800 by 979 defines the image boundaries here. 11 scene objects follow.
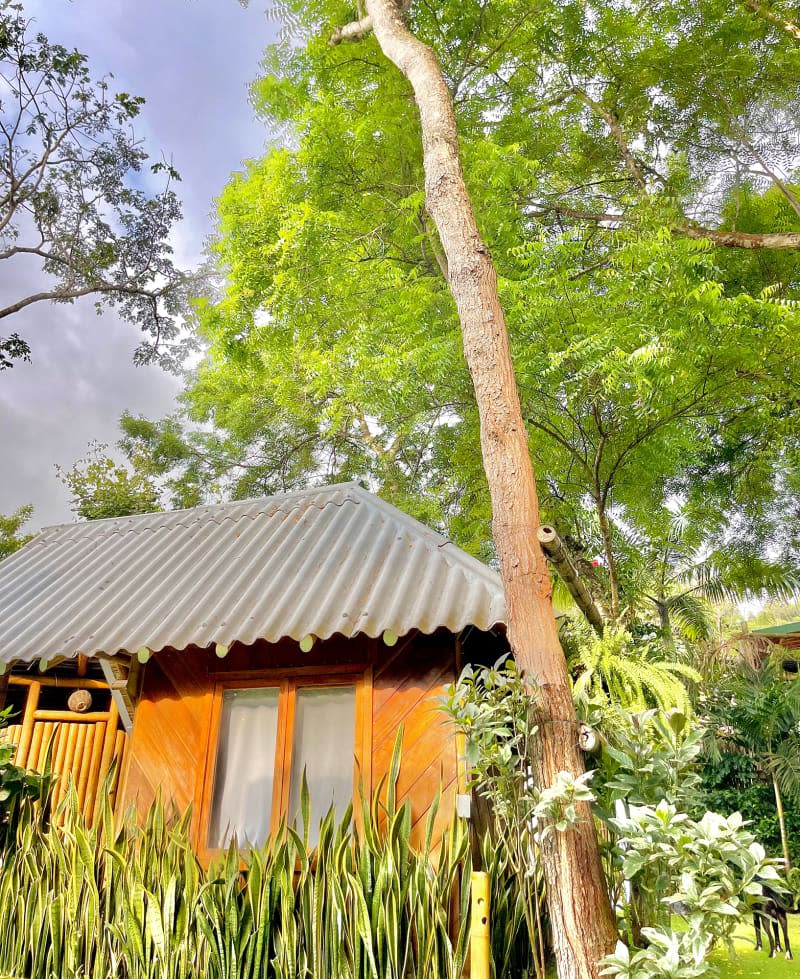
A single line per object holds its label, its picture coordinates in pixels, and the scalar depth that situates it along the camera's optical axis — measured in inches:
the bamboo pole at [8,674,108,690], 241.9
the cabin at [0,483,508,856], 185.2
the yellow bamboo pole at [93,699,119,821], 223.5
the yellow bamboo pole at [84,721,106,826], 218.1
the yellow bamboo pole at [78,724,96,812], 219.7
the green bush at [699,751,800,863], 275.3
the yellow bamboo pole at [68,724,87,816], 223.1
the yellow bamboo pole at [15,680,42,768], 224.4
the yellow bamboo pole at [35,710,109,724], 230.2
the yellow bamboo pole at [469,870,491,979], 123.0
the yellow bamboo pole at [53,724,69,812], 215.9
